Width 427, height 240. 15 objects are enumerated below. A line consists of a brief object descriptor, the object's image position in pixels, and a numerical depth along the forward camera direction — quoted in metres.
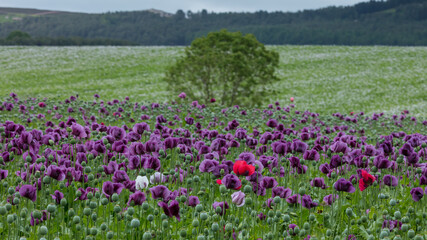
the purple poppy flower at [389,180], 9.41
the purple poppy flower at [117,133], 11.19
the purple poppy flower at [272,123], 15.29
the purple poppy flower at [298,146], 10.43
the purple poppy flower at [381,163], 9.76
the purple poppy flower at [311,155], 10.02
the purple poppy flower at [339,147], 10.70
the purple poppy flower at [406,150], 10.39
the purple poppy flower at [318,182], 9.32
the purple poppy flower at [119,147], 9.86
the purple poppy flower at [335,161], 9.73
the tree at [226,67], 41.16
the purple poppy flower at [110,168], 9.01
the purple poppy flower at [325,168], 9.68
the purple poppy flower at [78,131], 10.22
